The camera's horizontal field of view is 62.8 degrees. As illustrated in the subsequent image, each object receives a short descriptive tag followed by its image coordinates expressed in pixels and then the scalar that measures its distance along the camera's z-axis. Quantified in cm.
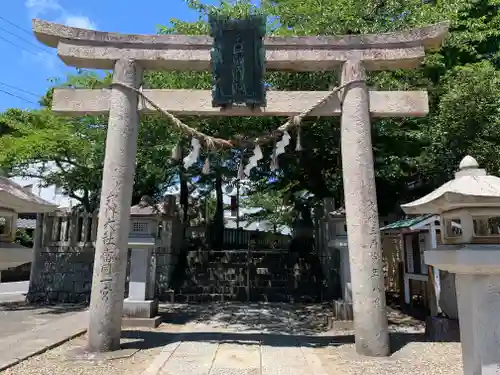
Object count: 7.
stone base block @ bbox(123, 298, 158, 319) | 940
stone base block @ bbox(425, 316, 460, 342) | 743
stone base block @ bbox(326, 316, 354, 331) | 880
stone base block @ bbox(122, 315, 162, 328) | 914
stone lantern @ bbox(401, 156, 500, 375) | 420
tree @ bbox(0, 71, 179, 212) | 1141
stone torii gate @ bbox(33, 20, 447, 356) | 688
